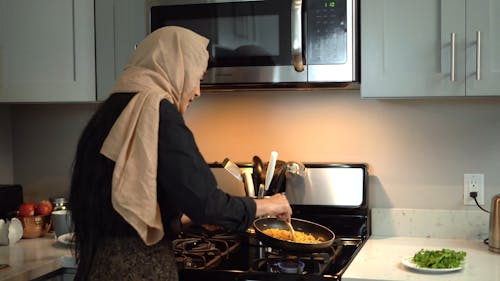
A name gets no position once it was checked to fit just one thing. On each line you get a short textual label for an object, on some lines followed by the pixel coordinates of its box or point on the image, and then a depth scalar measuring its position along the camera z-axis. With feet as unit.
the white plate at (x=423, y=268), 6.18
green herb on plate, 6.27
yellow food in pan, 7.15
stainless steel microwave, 6.93
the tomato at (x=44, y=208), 8.46
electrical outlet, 7.75
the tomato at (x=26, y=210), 8.30
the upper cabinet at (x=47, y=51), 7.86
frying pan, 6.75
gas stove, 6.33
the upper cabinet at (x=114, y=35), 7.61
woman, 4.84
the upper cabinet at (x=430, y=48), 6.59
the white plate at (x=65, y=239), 7.75
